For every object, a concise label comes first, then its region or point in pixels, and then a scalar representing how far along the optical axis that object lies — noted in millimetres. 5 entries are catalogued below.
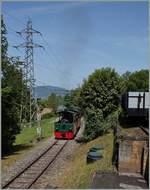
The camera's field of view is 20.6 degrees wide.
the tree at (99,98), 32812
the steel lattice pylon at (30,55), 53772
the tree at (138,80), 70875
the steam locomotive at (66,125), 39594
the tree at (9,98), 28828
